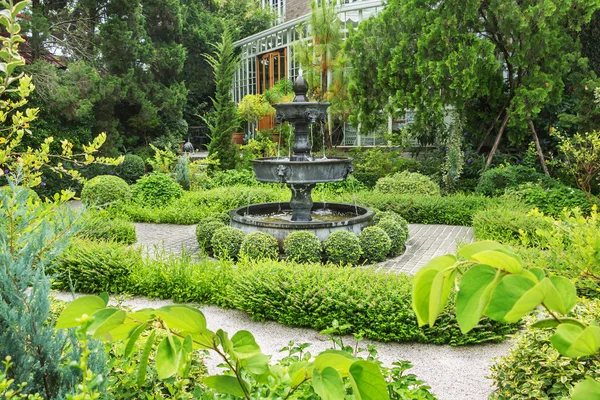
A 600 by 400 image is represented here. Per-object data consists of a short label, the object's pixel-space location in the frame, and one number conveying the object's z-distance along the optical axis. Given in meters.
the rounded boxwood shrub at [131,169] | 16.20
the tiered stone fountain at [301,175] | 7.83
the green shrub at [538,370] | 2.96
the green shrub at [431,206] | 10.27
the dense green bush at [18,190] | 2.19
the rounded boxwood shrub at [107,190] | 11.33
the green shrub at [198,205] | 10.83
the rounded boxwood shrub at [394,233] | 7.91
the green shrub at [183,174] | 13.80
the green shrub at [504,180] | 11.59
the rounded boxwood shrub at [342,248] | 7.23
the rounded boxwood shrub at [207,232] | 8.07
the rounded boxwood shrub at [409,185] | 11.74
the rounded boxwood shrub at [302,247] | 7.12
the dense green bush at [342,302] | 4.79
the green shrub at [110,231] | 8.33
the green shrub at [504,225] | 7.88
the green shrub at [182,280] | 5.85
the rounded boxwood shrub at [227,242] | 7.59
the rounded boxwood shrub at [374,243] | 7.51
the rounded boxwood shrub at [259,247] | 7.23
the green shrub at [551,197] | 10.04
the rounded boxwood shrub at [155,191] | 11.80
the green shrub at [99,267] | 6.23
